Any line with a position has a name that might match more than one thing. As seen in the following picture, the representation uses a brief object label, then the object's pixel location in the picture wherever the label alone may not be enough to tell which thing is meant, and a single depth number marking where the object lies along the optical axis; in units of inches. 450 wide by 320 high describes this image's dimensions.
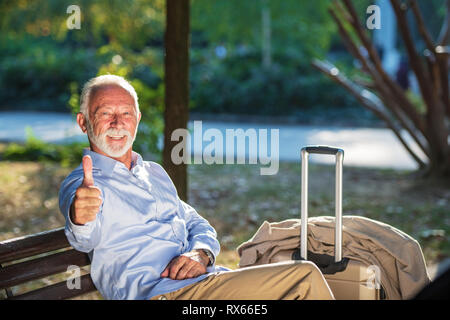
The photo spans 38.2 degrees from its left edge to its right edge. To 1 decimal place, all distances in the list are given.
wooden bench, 109.7
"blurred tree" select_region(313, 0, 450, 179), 322.0
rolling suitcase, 110.8
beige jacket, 111.9
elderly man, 99.8
